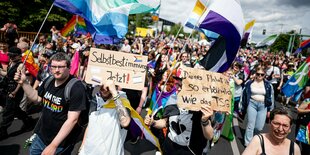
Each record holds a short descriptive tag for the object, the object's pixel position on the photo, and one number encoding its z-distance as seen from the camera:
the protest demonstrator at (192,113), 2.38
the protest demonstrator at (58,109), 2.61
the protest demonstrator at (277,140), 2.22
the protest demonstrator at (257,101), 5.27
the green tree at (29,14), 23.16
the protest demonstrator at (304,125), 4.13
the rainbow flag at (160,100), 3.10
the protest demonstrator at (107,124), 2.48
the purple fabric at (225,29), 3.18
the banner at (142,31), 24.44
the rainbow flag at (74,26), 7.72
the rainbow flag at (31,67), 5.62
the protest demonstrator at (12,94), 4.52
